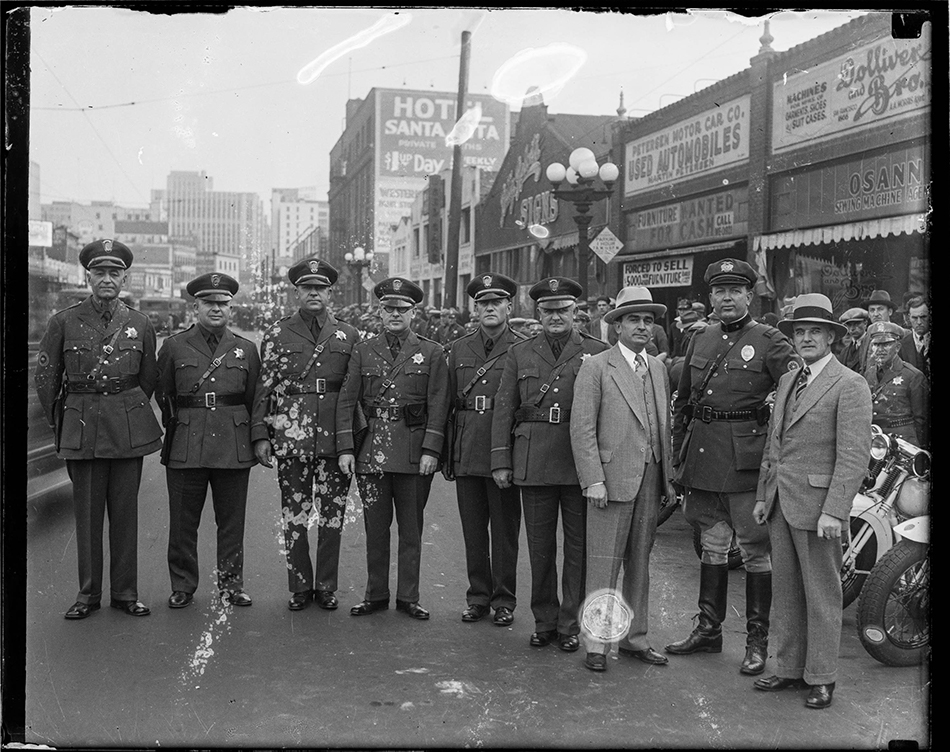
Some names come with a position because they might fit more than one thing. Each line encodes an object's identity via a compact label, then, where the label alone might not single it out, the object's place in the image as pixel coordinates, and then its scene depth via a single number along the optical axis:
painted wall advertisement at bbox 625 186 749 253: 11.98
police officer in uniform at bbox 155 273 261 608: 5.31
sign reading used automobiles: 11.91
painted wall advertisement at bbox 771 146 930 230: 9.45
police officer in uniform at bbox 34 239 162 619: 5.12
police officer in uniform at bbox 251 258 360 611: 5.41
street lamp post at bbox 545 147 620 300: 9.22
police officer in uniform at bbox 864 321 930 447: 5.88
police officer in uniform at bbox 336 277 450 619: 5.36
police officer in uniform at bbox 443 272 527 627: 5.28
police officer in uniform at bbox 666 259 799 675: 4.66
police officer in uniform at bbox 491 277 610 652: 4.86
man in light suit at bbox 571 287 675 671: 4.66
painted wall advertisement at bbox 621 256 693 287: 11.98
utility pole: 12.22
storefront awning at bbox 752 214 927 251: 9.42
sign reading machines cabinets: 8.49
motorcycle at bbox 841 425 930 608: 4.76
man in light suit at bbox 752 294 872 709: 4.07
